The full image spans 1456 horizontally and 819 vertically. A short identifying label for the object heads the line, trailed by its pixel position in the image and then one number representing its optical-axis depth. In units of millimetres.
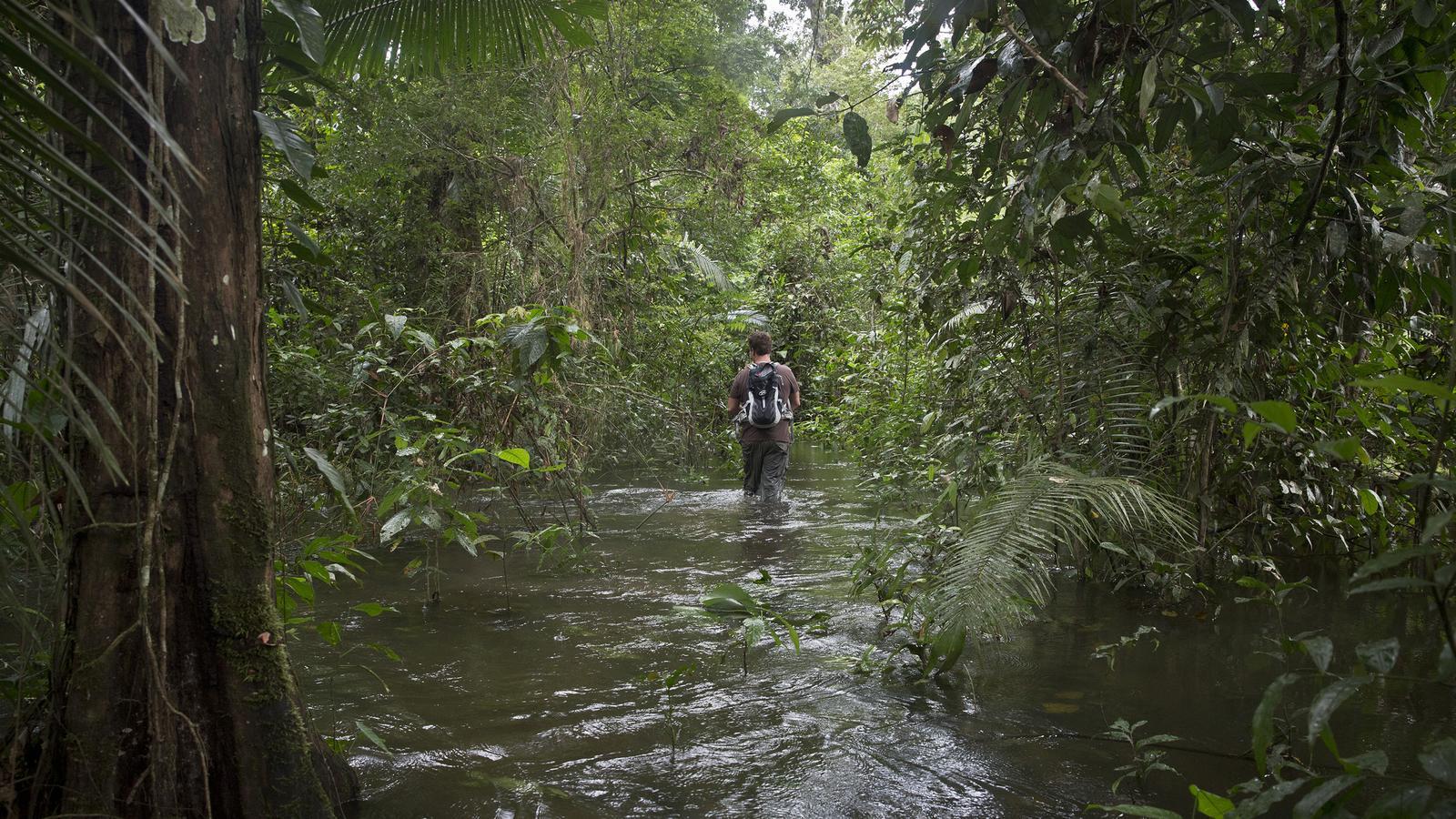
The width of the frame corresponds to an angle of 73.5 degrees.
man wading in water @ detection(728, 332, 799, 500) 9219
